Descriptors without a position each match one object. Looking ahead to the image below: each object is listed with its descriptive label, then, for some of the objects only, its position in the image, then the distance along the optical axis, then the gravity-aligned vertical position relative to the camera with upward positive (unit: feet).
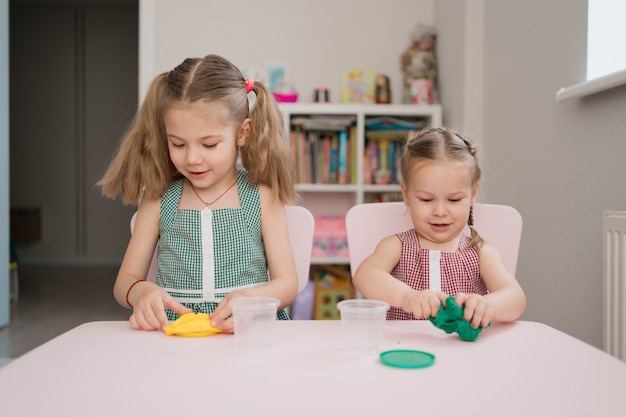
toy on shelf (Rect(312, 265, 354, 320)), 11.45 -1.87
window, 6.29 +1.62
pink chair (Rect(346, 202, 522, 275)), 4.71 -0.26
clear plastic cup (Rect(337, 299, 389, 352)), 2.87 -0.63
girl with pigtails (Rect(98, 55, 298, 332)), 4.50 +0.05
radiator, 5.24 -0.78
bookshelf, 11.48 +1.03
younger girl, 4.42 -0.32
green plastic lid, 2.55 -0.71
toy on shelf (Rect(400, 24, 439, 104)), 11.84 +2.48
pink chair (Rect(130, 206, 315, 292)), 4.76 -0.34
